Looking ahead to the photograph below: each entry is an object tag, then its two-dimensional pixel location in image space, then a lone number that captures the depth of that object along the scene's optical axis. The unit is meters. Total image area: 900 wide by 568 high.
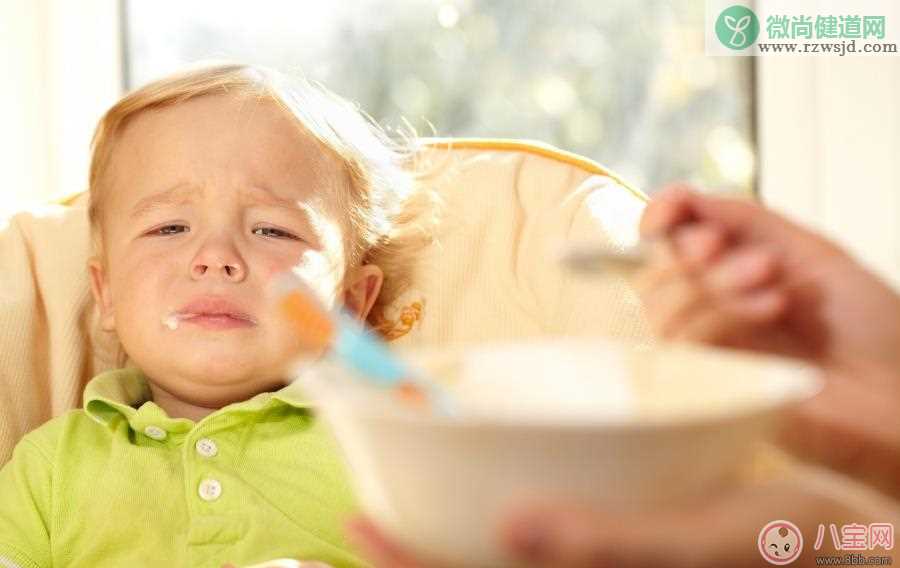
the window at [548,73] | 2.06
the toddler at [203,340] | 1.64
